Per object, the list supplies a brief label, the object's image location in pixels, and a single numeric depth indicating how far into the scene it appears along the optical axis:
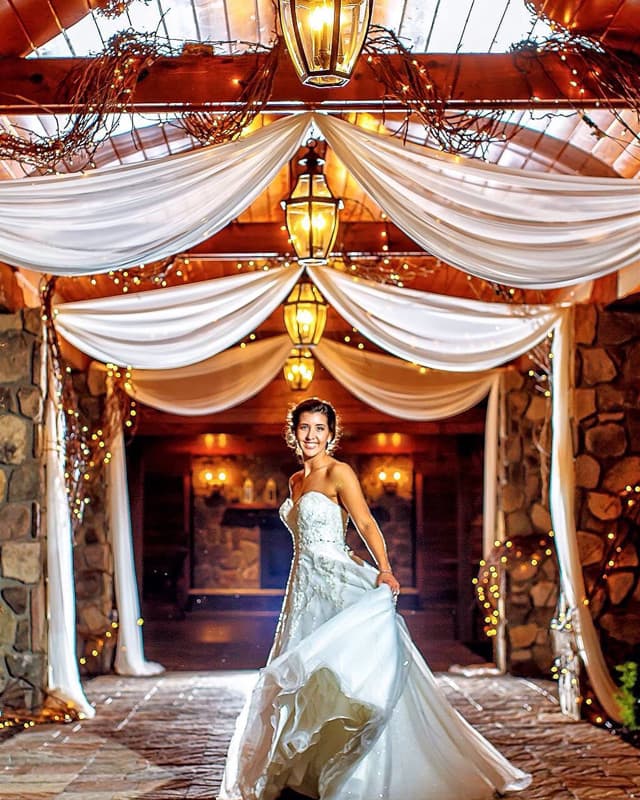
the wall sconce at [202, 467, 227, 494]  15.43
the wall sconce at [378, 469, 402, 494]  15.29
